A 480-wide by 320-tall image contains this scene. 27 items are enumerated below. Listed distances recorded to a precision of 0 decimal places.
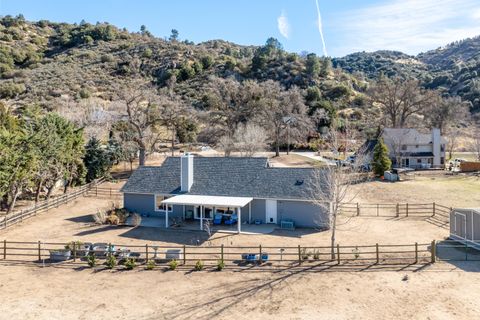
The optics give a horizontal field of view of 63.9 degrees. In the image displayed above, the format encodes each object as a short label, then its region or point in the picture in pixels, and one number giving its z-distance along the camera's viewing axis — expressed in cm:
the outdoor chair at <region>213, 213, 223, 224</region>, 2514
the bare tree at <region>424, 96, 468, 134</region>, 6719
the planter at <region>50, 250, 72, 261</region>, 1892
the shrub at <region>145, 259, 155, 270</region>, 1780
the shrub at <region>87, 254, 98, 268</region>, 1809
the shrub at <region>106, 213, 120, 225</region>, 2544
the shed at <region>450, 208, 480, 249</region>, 2014
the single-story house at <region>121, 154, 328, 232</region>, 2441
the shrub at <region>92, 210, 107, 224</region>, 2556
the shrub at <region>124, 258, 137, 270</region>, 1778
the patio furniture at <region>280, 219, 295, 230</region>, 2416
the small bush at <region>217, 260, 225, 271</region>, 1752
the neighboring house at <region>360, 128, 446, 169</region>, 4853
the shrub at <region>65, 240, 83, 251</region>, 1917
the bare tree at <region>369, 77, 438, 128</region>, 6066
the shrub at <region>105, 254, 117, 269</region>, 1795
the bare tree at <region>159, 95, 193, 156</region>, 4667
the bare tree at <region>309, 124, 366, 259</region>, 1920
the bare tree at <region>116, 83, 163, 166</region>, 4116
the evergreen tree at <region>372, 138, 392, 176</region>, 4128
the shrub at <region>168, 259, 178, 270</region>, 1767
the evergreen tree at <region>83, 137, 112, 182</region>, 3841
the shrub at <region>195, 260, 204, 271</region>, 1761
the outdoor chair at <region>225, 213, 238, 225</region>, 2508
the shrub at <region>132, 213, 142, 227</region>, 2520
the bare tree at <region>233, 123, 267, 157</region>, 4472
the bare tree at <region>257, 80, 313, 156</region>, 5522
